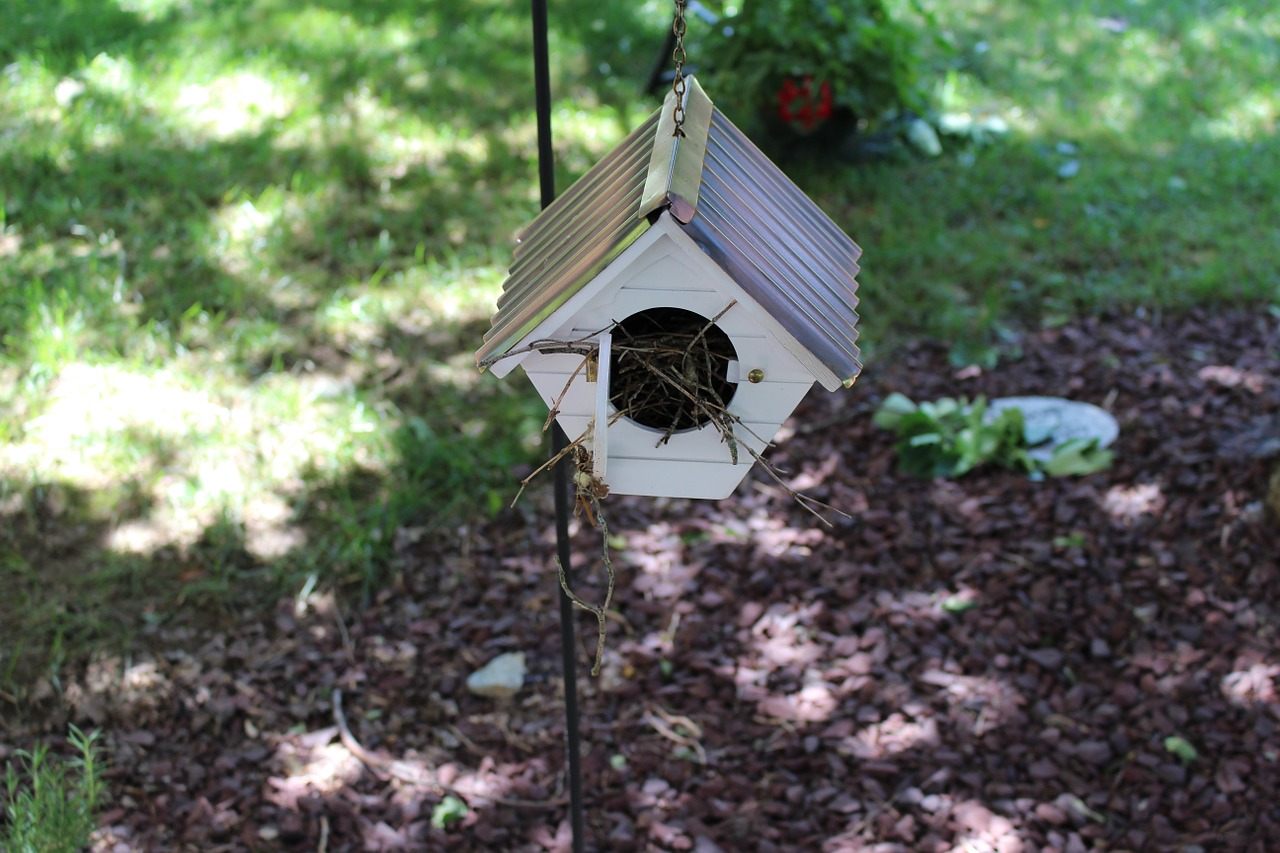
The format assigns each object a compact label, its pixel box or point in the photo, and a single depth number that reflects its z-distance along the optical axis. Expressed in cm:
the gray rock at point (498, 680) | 295
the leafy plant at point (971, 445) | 353
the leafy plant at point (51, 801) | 233
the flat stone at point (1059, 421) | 362
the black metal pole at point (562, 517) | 154
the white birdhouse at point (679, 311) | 139
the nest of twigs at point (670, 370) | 151
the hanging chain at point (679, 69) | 135
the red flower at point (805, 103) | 472
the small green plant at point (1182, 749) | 270
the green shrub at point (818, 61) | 467
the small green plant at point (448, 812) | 263
